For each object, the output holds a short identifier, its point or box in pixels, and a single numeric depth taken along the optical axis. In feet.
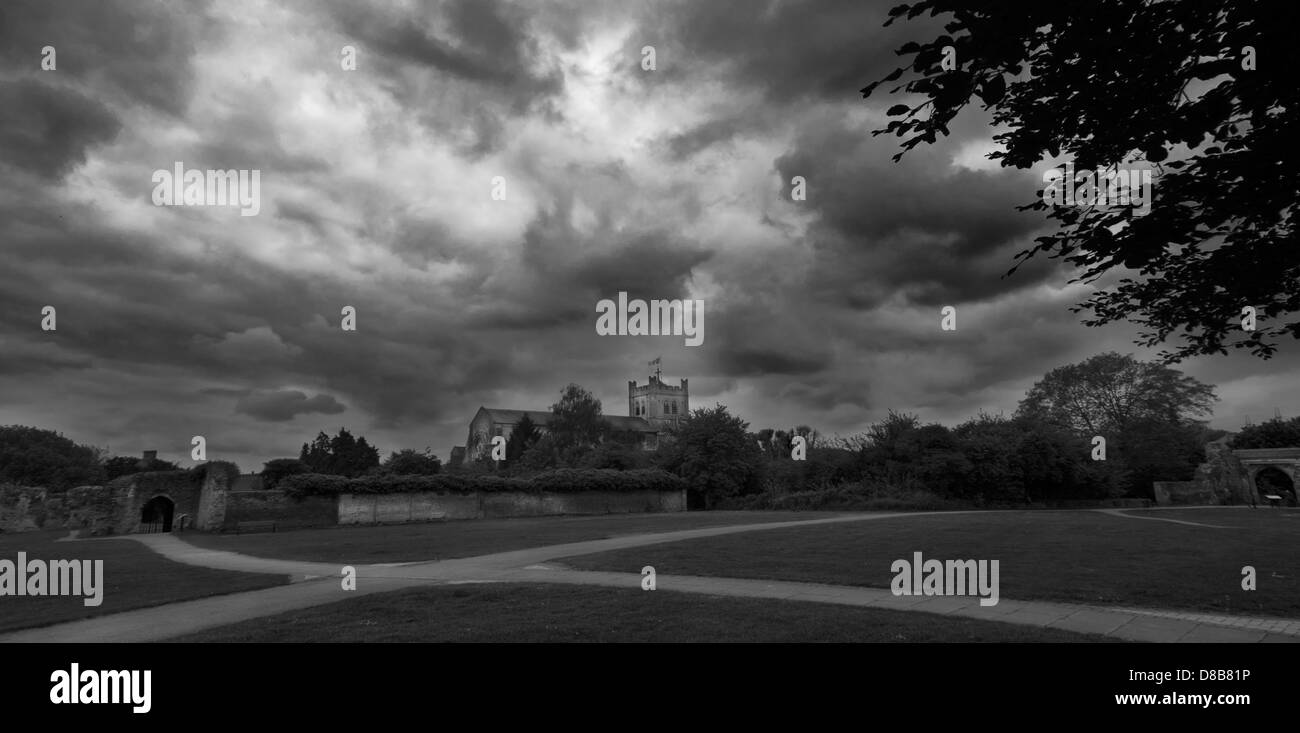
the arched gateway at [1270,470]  153.38
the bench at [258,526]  107.76
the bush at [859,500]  134.82
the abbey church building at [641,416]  407.64
